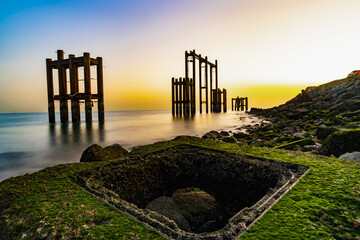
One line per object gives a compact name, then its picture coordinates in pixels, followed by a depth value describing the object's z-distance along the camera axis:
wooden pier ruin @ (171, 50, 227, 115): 36.44
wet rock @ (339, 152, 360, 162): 3.93
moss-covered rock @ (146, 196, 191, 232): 3.33
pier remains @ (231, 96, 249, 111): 74.20
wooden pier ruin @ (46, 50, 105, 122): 19.21
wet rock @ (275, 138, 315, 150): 6.81
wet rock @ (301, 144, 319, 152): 6.18
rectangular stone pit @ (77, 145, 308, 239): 3.04
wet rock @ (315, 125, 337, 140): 7.36
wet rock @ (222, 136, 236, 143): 9.61
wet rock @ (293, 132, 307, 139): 8.03
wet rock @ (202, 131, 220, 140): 11.83
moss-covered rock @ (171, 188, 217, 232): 3.59
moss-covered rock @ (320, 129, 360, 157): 4.80
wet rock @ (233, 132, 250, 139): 11.68
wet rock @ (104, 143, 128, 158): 5.11
